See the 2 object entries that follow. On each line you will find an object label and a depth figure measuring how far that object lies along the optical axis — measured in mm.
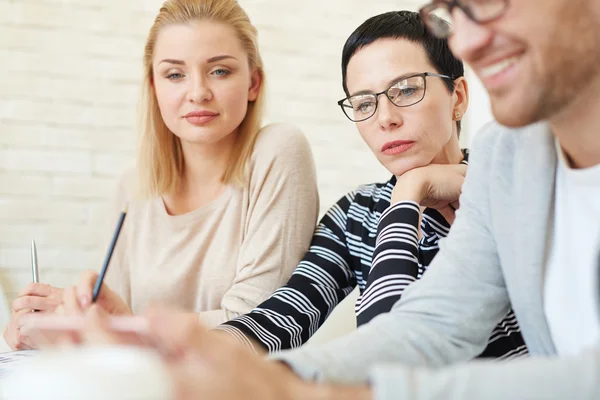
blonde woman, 1584
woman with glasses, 1329
